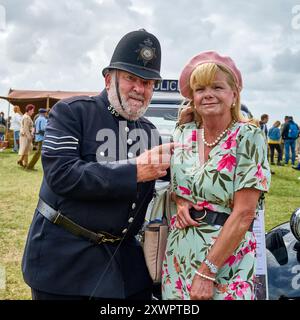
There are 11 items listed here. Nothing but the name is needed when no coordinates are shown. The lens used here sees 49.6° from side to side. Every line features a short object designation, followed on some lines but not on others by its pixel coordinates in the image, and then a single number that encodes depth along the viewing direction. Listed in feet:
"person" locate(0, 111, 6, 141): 46.25
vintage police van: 10.29
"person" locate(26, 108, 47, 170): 29.30
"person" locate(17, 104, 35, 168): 29.41
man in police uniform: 4.47
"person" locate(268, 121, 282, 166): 37.73
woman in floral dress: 4.36
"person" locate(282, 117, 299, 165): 37.44
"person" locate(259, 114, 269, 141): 34.43
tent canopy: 48.59
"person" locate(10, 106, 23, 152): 37.00
